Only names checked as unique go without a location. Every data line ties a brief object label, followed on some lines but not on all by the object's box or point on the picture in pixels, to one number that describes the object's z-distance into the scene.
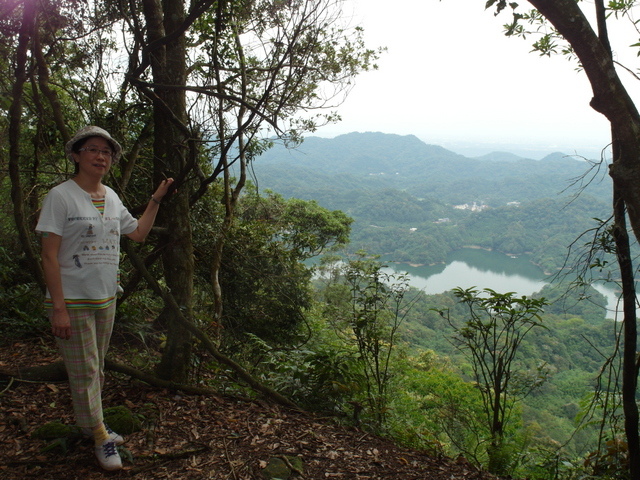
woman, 1.67
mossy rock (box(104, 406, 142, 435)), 2.13
